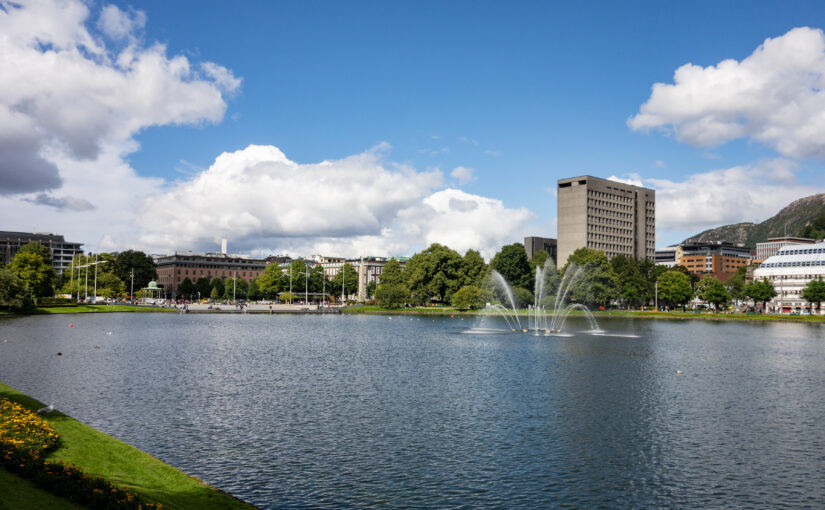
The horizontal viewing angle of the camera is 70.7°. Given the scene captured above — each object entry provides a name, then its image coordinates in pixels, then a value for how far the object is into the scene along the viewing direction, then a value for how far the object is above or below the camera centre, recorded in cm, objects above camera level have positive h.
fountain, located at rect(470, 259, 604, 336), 14936 -263
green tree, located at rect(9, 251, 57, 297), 14050 +211
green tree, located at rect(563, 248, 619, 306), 17900 +185
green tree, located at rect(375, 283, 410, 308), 18662 -295
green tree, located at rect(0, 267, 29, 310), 11788 -220
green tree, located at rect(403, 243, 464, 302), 19056 +377
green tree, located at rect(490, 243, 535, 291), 18400 +688
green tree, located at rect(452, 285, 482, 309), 17588 -298
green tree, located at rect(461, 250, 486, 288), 18978 +608
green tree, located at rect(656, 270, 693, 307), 19500 +18
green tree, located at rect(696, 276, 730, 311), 19012 -88
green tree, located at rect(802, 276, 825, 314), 17538 +30
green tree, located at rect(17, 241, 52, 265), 16575 +914
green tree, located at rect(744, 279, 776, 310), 19325 +35
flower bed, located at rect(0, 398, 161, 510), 1692 -612
